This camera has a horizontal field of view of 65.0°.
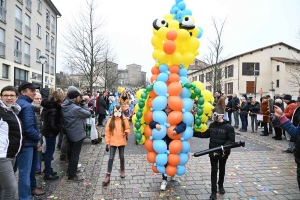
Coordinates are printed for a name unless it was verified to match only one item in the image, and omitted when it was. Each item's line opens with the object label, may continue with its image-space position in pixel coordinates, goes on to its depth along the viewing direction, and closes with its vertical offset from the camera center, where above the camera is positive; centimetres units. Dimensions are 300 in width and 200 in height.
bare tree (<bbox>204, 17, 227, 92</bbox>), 2100 +482
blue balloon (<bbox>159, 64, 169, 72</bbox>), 478 +66
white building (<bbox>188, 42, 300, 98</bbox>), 3616 +544
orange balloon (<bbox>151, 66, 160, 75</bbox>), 515 +65
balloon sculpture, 456 +7
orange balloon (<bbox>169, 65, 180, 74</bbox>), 474 +63
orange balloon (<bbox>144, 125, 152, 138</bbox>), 482 -66
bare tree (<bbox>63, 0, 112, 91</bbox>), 1675 +326
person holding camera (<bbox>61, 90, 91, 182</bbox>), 504 -59
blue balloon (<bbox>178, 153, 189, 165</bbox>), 470 -115
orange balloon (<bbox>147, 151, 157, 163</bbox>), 478 -114
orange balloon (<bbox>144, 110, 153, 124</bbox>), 484 -36
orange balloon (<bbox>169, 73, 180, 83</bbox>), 469 +45
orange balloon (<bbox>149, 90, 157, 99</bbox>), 496 +12
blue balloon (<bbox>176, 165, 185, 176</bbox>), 469 -139
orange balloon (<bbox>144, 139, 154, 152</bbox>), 477 -92
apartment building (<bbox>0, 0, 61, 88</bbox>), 2139 +641
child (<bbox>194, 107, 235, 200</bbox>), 430 -73
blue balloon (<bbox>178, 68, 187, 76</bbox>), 485 +58
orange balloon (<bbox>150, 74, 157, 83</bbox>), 514 +48
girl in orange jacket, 514 -74
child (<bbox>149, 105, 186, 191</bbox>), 451 -54
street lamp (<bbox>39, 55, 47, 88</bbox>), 1587 +265
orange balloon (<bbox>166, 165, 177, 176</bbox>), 458 -136
